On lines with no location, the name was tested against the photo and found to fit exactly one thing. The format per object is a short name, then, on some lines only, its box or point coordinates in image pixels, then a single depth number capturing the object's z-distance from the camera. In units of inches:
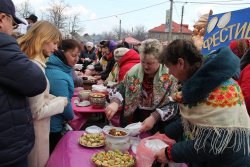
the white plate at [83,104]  96.0
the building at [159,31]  1790.6
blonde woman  50.5
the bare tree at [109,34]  1628.5
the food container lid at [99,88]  106.8
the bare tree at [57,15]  1055.8
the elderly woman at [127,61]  99.7
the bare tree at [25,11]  961.3
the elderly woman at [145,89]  60.7
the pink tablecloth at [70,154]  46.8
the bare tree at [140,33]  1544.5
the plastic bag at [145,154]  44.6
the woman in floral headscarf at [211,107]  35.5
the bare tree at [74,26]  1171.0
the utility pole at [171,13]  546.2
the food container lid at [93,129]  60.3
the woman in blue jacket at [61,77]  63.1
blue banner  100.5
